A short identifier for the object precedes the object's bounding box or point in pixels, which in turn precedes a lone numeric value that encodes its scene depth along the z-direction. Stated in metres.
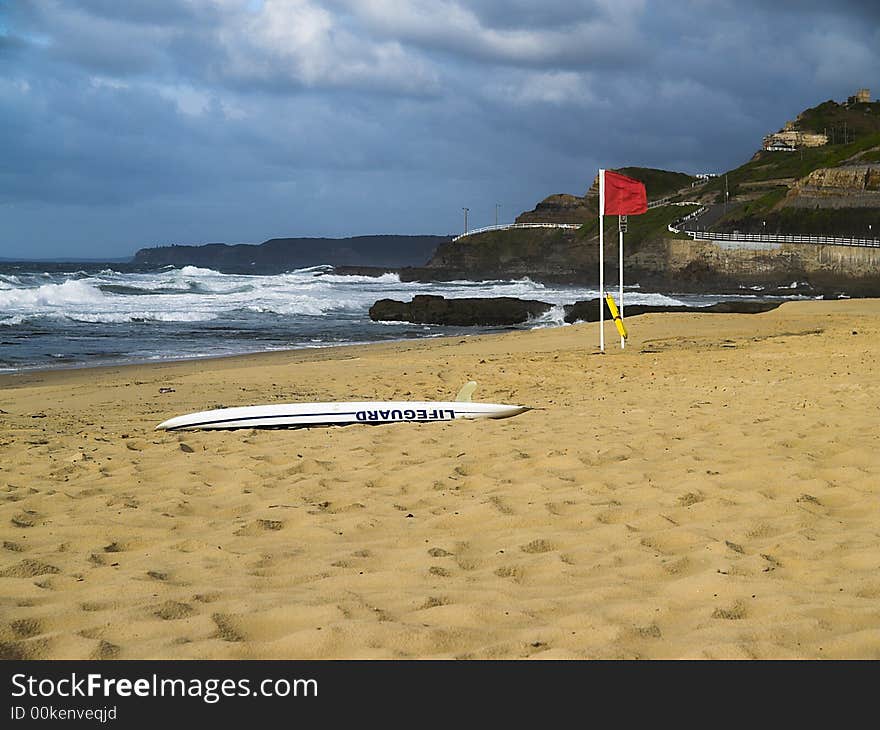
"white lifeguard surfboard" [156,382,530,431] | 7.76
